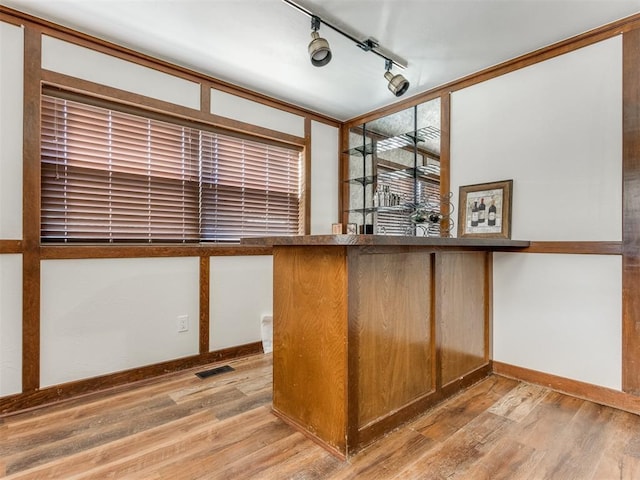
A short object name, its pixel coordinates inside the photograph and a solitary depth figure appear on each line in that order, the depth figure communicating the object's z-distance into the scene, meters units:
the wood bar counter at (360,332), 1.68
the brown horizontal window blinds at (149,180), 2.36
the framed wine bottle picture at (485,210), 2.69
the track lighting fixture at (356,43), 2.08
